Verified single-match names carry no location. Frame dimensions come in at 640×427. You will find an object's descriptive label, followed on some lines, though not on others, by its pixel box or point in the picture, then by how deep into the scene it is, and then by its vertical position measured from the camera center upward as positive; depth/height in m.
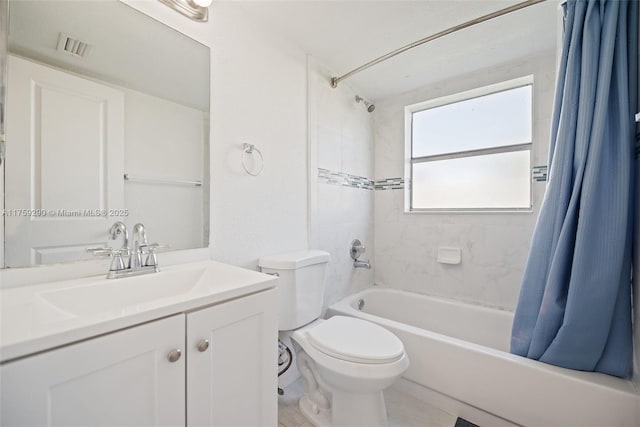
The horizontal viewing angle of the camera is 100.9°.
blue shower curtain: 1.04 +0.05
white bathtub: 1.05 -0.79
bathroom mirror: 0.84 +0.29
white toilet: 1.12 -0.63
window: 1.96 +0.50
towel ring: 1.40 +0.31
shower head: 2.27 +0.96
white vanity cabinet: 0.50 -0.39
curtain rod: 1.25 +0.95
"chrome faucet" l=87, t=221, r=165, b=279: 0.94 -0.17
